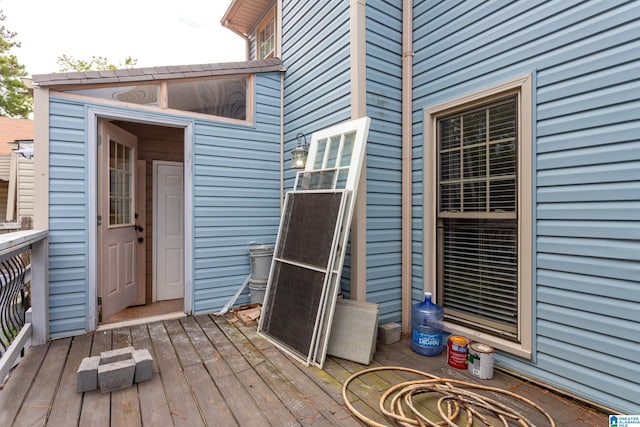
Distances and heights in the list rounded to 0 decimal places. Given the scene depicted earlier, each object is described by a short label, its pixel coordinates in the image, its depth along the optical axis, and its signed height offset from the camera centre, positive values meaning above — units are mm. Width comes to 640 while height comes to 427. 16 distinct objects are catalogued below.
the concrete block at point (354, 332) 2365 -946
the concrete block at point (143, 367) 2039 -1040
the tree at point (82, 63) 16125 +7890
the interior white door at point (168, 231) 4246 -260
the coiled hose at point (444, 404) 1636 -1110
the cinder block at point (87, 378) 1928 -1049
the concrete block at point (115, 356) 2109 -1002
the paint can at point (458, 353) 2299 -1052
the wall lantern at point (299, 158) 3143 +567
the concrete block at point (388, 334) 2740 -1083
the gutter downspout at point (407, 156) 3004 +560
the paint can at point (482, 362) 2143 -1044
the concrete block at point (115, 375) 1928 -1040
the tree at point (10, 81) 12906 +5596
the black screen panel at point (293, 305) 2371 -776
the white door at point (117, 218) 3150 -71
